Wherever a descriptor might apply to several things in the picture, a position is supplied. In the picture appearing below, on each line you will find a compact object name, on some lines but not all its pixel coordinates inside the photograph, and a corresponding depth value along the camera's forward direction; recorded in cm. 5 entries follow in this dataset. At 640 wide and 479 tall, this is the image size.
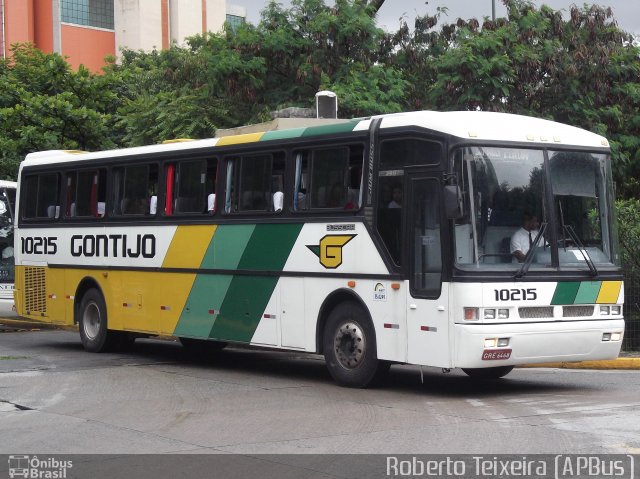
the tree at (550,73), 2711
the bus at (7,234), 2577
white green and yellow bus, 1267
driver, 1284
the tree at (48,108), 3444
